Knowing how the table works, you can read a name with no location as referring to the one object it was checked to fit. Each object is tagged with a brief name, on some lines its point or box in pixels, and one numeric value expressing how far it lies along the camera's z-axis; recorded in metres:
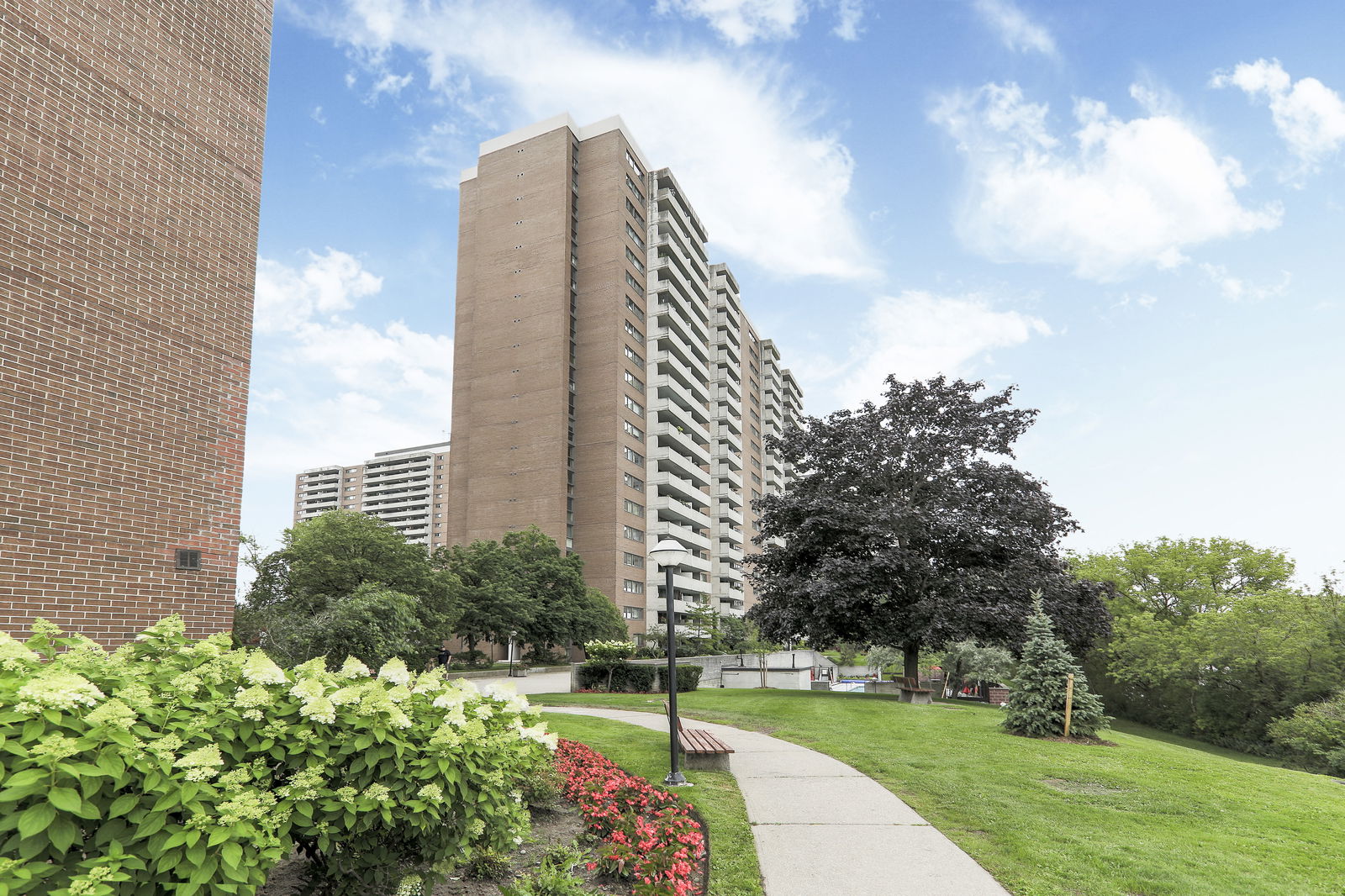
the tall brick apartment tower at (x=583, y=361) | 62.28
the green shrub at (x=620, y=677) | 27.66
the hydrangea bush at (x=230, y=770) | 3.12
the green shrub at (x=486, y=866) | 5.63
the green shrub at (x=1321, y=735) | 20.39
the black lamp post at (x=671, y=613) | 9.83
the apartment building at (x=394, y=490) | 167.00
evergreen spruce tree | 15.16
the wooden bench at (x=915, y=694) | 22.80
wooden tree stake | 14.88
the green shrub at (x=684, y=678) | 27.27
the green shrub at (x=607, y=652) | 27.96
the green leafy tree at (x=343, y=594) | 18.52
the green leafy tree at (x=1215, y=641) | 28.16
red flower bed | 5.57
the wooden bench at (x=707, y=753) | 10.84
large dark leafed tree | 24.00
